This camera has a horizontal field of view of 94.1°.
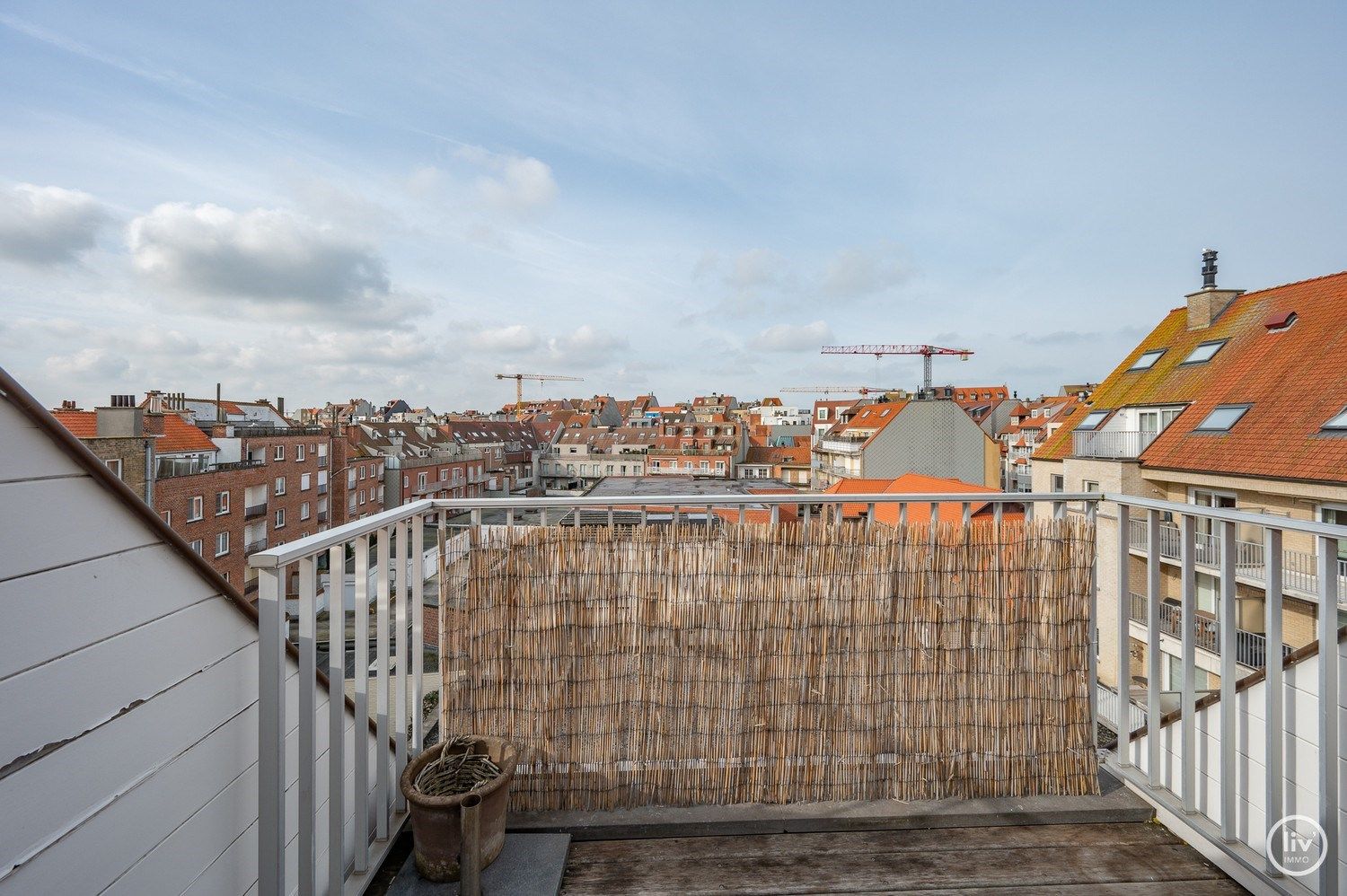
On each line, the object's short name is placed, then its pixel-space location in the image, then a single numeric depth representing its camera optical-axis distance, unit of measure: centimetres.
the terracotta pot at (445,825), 184
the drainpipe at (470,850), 179
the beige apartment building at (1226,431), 1011
